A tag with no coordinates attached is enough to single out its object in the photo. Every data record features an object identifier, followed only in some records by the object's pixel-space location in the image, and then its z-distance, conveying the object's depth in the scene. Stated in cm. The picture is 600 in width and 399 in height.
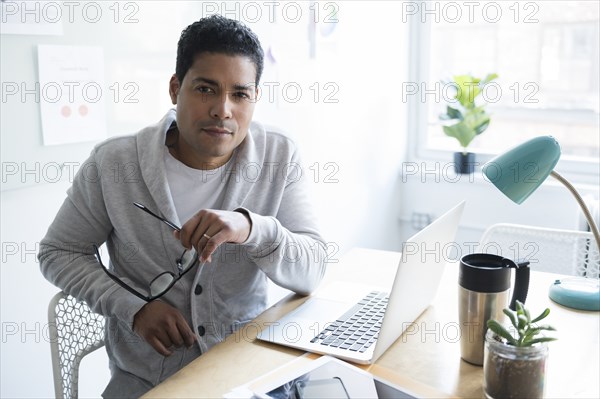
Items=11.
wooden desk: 105
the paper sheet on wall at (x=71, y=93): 158
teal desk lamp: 115
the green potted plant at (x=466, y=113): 295
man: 139
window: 297
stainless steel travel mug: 111
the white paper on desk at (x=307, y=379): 99
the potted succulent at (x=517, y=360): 94
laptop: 114
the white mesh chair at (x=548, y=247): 179
